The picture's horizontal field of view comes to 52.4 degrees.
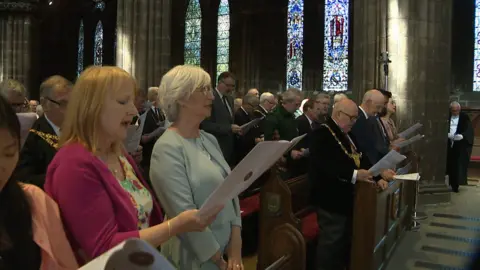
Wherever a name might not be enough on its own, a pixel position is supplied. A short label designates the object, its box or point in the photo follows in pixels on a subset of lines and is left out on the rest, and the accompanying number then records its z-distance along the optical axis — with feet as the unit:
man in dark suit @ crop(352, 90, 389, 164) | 16.56
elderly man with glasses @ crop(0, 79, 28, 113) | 11.94
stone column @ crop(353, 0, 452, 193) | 25.39
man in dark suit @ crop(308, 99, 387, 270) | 12.11
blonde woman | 4.91
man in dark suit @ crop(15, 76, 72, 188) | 8.81
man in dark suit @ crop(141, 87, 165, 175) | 17.47
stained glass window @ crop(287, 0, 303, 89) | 53.42
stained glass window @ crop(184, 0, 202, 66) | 58.70
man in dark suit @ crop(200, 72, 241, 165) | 17.13
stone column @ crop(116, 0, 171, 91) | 33.06
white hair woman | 6.75
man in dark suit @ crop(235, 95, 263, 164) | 22.40
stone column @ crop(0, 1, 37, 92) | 49.55
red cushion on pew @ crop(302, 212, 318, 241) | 13.84
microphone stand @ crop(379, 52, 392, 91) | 24.95
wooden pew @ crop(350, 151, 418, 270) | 12.55
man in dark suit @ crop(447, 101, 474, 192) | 29.73
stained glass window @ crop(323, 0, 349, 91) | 50.90
